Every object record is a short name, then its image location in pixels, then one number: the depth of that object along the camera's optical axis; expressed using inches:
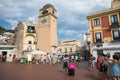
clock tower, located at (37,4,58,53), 838.3
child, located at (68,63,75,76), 246.3
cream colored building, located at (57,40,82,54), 1043.1
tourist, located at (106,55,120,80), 135.2
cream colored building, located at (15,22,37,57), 896.8
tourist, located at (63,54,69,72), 282.9
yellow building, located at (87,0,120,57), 547.0
